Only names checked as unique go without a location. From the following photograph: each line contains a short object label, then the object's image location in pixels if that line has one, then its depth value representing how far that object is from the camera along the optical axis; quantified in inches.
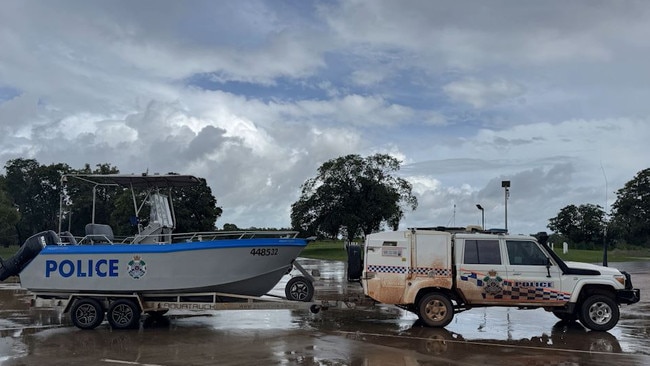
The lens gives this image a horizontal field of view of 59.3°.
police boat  462.9
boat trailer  467.5
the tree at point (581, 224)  3675.0
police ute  458.9
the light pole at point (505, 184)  997.0
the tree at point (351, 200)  2133.4
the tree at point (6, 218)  2033.7
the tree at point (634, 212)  3002.0
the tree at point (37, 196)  2886.3
